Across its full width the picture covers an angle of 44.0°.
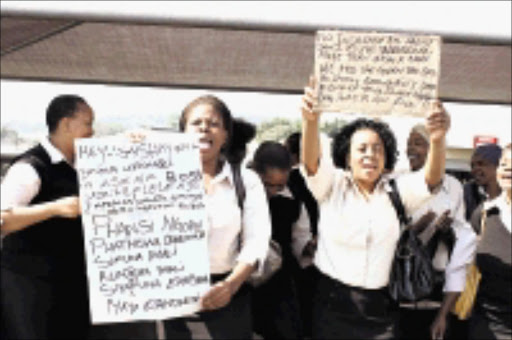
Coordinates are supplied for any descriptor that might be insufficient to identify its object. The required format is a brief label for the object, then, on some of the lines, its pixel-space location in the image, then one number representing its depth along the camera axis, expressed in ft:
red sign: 46.89
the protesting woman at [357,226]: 9.55
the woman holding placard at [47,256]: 9.72
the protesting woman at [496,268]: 10.78
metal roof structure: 11.18
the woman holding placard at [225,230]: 8.85
